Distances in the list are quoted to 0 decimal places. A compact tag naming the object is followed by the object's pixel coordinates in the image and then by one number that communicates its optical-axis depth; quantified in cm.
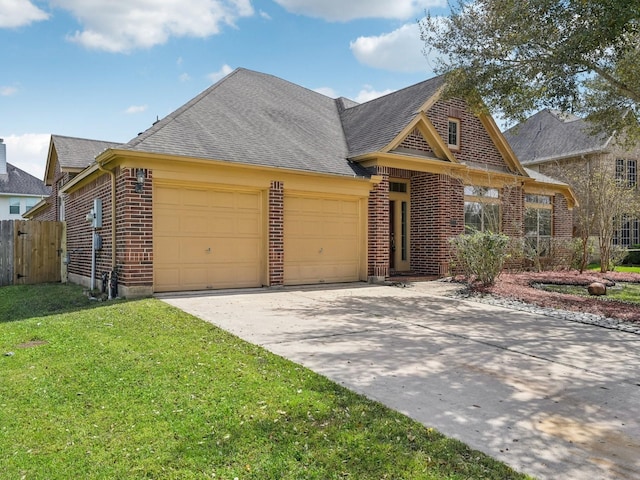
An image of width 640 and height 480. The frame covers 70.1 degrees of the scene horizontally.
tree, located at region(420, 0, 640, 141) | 836
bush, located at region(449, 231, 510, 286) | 1094
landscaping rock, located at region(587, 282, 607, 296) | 1094
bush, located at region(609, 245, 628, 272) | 1712
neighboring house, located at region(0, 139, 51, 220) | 3456
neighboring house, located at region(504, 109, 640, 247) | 2417
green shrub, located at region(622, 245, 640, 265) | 2322
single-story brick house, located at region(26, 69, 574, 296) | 974
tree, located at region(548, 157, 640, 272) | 1567
